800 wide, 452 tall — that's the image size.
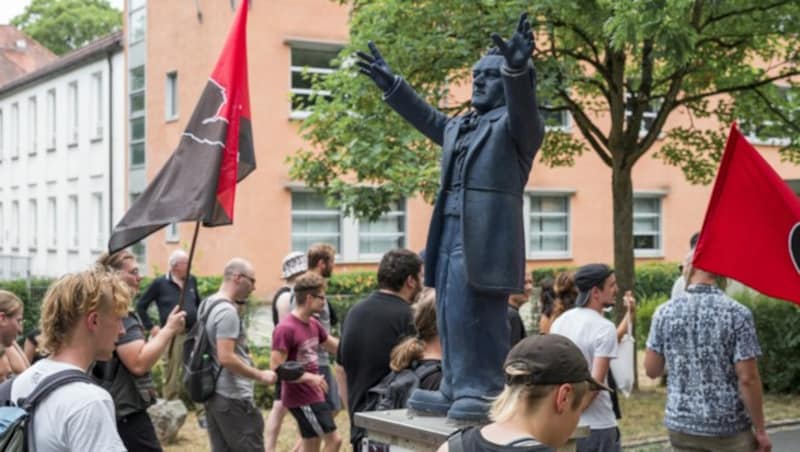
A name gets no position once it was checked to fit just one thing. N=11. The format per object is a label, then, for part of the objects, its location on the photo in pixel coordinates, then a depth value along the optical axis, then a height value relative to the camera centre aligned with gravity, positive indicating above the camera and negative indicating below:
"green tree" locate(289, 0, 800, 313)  13.54 +1.82
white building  35.53 +2.21
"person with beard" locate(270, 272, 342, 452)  8.52 -1.01
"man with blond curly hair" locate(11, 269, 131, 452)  3.67 -0.40
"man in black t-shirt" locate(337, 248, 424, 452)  6.90 -0.60
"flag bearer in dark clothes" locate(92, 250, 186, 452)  6.17 -0.86
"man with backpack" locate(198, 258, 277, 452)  7.89 -1.01
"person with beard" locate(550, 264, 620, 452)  6.55 -0.62
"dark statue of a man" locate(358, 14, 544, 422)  4.71 -0.05
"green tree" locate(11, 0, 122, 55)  60.47 +10.60
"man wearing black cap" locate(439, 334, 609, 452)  3.20 -0.48
